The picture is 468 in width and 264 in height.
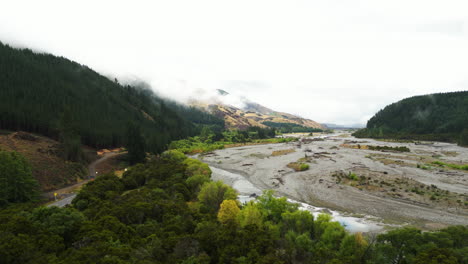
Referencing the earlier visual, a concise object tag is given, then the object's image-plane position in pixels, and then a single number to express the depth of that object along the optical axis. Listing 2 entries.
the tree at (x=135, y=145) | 88.56
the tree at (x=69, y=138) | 71.19
